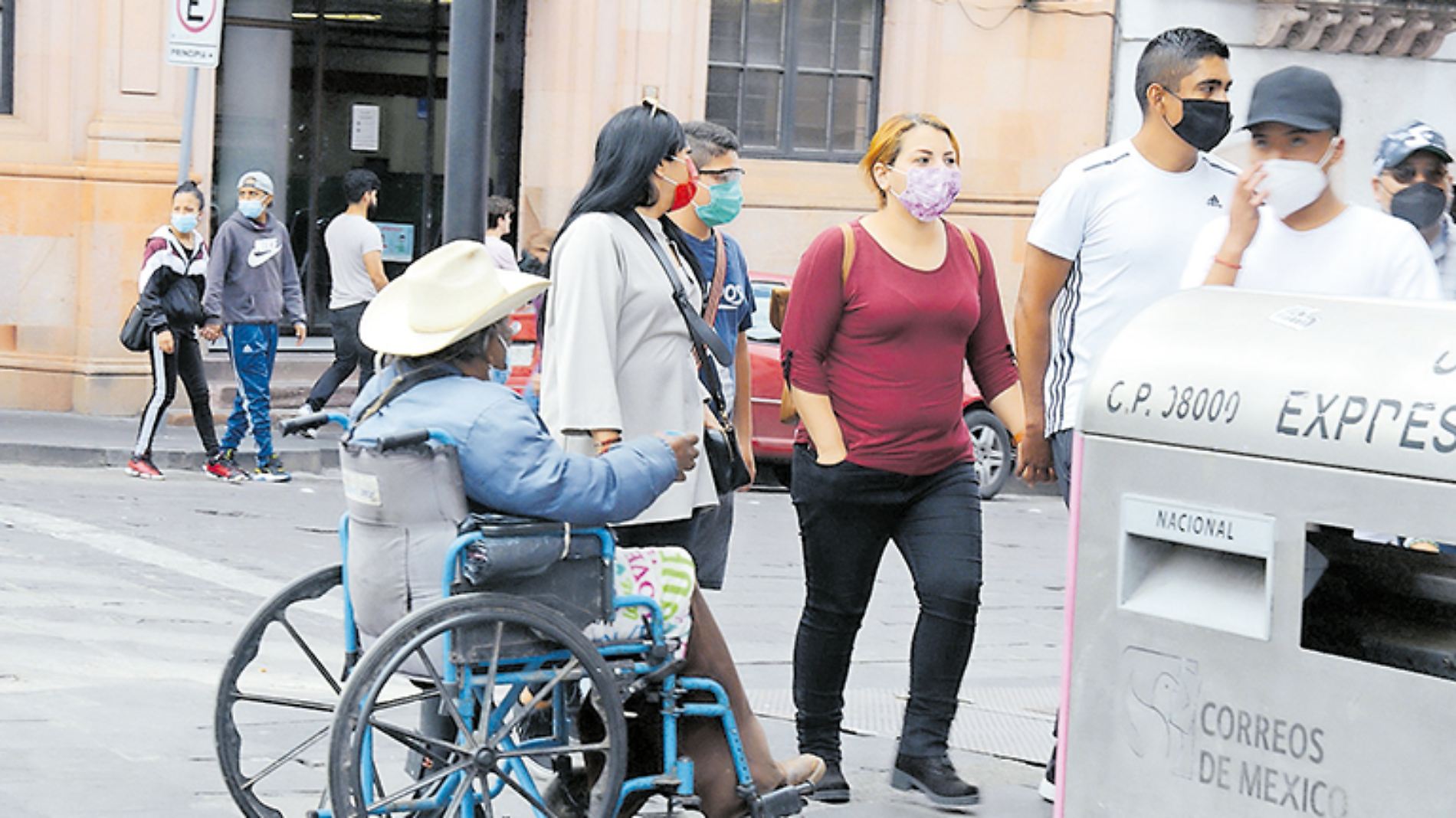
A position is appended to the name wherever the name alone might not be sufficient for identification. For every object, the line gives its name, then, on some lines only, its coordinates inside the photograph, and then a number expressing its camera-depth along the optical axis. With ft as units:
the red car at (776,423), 45.88
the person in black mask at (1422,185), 19.85
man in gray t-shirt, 47.06
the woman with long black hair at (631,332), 16.90
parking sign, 46.09
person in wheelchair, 14.83
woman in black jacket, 41.60
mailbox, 7.98
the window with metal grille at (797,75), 61.11
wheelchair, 14.30
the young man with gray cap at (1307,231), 14.89
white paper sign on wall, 57.72
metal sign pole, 47.60
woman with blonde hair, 18.45
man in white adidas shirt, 17.71
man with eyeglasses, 18.54
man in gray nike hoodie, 42.86
